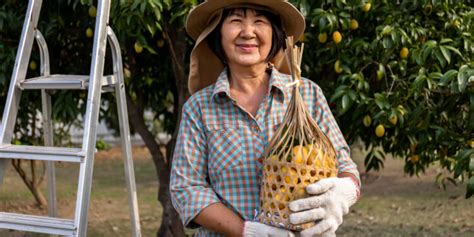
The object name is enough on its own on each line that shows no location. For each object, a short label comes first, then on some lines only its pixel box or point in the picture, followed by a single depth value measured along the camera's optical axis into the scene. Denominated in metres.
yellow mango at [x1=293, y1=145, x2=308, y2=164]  2.05
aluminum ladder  2.82
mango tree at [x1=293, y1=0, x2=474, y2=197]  3.66
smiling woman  2.19
